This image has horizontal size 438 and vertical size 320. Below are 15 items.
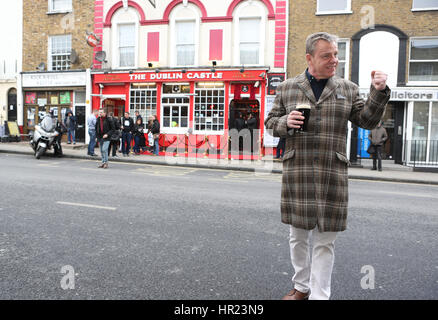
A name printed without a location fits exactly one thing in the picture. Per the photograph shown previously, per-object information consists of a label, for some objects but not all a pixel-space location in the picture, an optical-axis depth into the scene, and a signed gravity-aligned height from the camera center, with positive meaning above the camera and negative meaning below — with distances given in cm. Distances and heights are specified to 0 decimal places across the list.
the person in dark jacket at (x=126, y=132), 1511 +6
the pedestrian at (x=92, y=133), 1468 -2
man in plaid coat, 253 -9
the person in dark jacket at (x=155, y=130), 1565 +18
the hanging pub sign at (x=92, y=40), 1759 +479
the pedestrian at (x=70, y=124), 1797 +43
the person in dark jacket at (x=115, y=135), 1170 -7
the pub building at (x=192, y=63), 1641 +364
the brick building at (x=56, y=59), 1902 +413
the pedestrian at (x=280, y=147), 1493 -47
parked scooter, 1319 -17
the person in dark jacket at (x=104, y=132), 1123 +2
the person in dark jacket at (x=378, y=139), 1305 -1
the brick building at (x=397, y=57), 1476 +362
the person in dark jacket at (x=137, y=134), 1591 -2
